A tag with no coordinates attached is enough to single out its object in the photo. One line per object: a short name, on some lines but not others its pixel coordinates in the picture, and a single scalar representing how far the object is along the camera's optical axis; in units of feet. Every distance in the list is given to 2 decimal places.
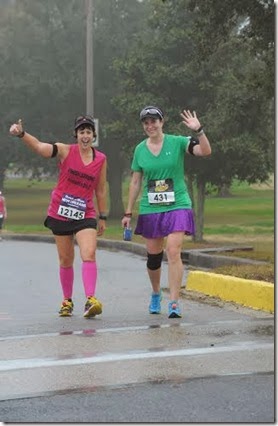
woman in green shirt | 42.58
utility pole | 120.23
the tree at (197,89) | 119.27
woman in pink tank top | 43.27
